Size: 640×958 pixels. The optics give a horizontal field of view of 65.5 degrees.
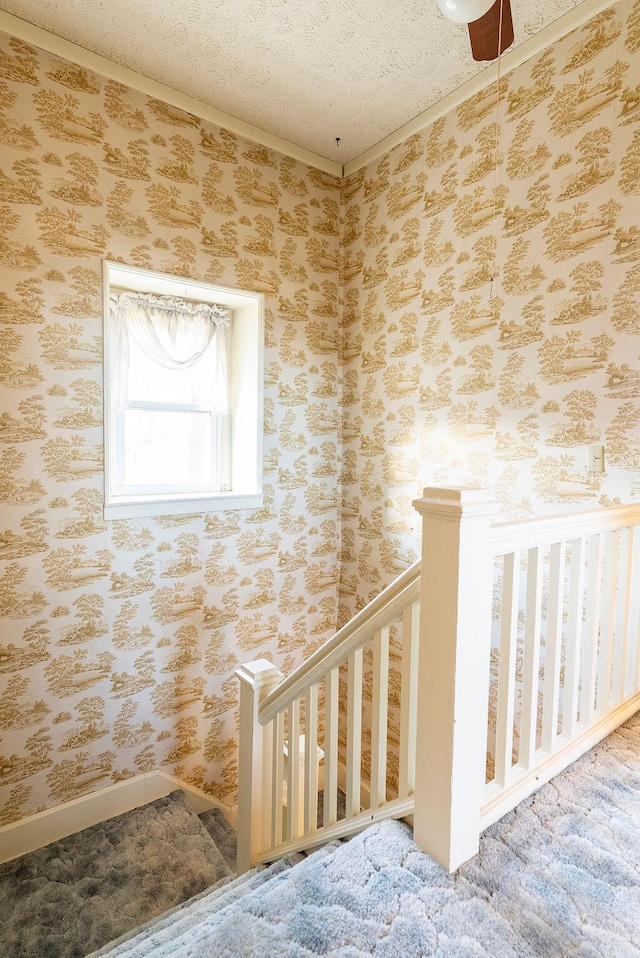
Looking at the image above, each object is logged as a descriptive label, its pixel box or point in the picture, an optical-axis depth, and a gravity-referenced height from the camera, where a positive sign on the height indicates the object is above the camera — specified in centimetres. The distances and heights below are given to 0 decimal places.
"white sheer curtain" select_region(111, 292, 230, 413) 272 +65
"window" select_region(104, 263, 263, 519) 268 +30
